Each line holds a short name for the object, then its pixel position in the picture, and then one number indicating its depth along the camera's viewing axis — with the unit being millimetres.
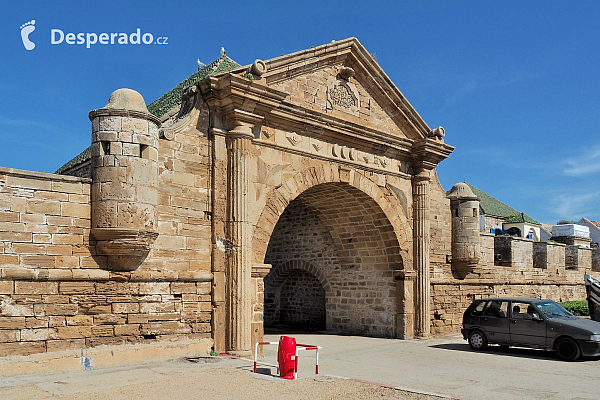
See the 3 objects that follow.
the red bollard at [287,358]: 7984
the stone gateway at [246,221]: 8375
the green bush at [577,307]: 19562
